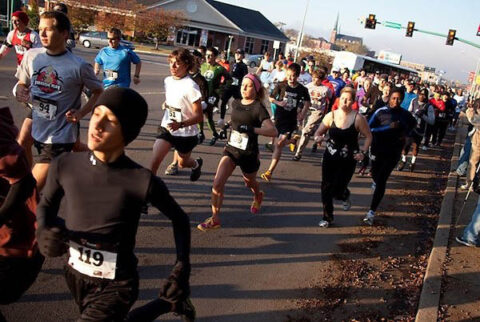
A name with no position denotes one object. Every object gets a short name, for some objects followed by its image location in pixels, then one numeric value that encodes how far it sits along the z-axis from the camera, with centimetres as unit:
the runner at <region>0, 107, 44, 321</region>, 240
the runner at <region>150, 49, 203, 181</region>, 550
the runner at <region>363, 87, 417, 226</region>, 650
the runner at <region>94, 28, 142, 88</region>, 766
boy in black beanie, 213
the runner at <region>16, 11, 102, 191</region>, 404
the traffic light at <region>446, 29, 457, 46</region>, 2939
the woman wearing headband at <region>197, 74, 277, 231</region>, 523
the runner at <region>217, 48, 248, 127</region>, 1077
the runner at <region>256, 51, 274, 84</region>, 1364
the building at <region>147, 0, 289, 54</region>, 5700
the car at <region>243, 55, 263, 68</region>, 4981
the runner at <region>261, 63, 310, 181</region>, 852
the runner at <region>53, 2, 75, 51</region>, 671
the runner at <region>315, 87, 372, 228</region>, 575
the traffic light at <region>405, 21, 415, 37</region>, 3075
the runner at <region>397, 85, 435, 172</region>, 1039
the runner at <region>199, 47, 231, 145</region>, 988
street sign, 3118
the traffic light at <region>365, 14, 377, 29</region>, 3053
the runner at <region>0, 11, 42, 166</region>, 703
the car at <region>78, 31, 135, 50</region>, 3344
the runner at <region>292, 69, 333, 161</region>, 999
